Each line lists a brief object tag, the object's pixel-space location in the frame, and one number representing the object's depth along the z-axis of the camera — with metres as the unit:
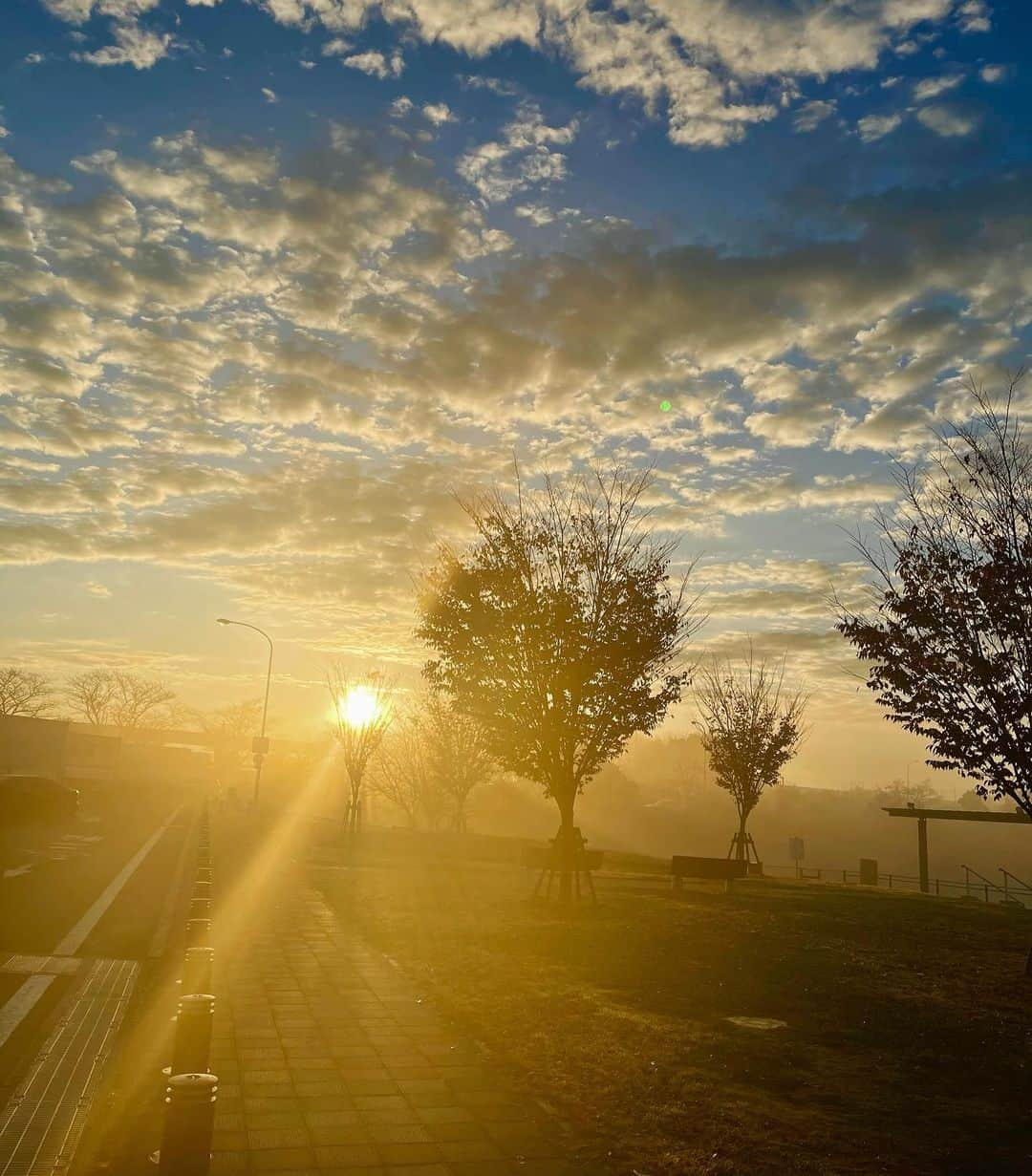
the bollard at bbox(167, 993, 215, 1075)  4.25
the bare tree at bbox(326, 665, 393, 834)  35.84
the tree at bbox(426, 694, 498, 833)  41.84
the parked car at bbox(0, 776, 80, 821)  30.50
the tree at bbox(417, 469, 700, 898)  16.55
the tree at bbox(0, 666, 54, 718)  114.75
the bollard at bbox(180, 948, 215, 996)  5.37
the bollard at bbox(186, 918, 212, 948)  6.41
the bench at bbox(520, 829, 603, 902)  16.67
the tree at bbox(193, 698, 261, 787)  130.25
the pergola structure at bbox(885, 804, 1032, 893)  27.56
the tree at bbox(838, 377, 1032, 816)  11.46
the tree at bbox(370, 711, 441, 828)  51.57
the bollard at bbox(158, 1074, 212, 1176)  3.84
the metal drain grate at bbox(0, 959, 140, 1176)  4.87
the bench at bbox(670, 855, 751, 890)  19.66
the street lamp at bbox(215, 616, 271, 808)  42.81
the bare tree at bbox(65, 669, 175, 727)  133.00
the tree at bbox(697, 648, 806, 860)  30.67
